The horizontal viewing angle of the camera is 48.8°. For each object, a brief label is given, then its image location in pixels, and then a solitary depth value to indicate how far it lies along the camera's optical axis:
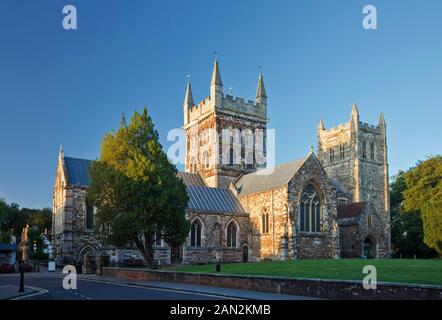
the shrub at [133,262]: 45.22
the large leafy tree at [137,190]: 32.56
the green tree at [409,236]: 63.06
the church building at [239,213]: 46.66
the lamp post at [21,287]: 22.12
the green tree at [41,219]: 96.31
